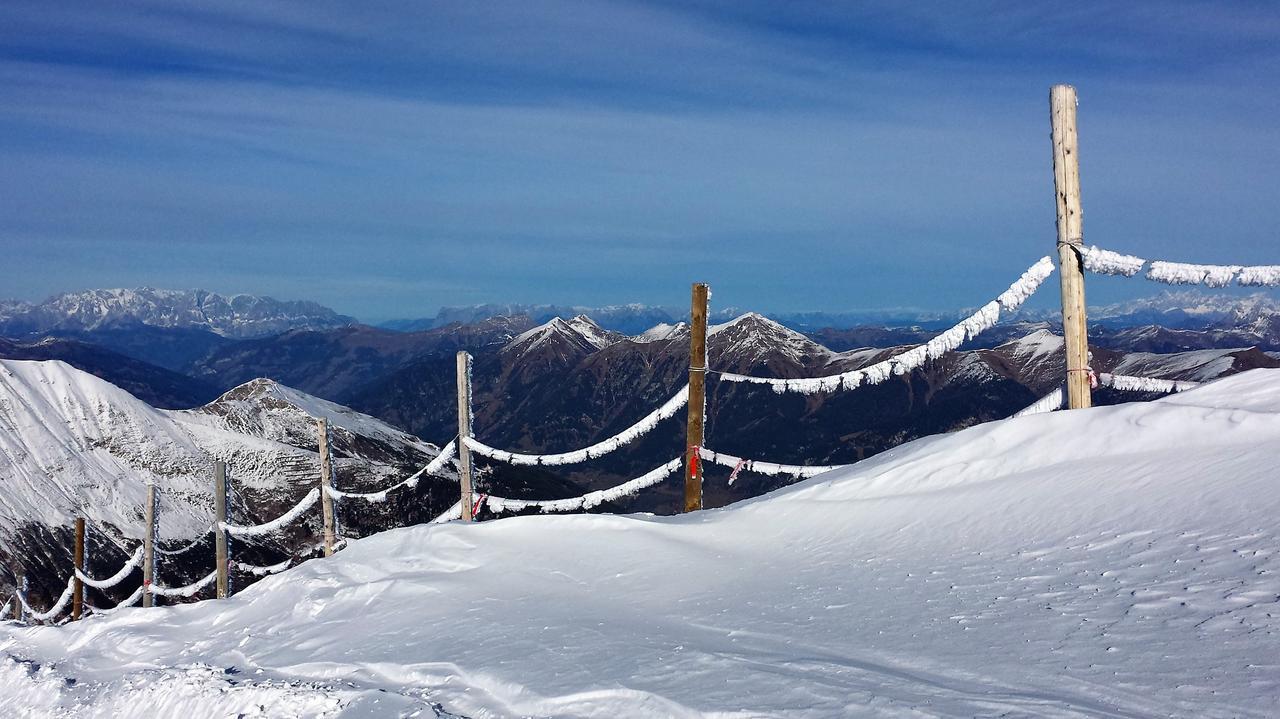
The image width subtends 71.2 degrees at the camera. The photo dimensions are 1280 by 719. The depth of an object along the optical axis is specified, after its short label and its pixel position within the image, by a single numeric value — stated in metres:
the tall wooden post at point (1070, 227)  13.23
